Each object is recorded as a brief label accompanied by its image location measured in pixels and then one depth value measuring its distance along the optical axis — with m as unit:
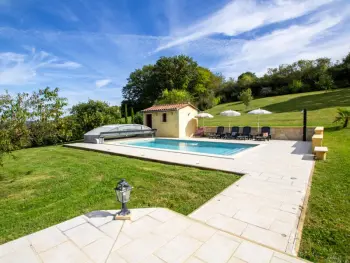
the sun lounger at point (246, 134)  14.37
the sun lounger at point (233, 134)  14.82
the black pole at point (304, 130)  12.39
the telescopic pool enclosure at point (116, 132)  14.35
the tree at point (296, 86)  37.50
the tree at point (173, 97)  24.17
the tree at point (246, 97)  30.04
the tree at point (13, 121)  5.30
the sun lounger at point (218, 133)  15.63
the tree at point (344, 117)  12.98
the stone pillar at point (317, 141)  8.68
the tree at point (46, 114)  6.07
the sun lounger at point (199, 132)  17.14
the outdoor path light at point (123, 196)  3.50
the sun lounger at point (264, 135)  13.54
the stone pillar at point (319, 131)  10.30
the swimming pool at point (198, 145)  11.59
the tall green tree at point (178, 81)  35.25
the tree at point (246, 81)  42.06
